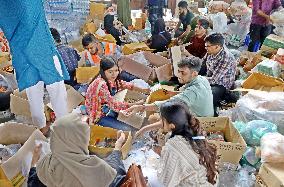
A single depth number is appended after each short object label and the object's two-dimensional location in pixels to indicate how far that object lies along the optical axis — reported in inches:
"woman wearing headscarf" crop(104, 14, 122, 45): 233.6
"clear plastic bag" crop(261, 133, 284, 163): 108.3
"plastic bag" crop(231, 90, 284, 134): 134.8
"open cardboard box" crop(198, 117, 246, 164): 115.3
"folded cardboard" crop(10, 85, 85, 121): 147.6
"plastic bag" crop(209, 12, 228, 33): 244.2
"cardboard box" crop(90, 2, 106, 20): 249.9
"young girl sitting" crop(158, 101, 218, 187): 88.8
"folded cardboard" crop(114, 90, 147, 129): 134.3
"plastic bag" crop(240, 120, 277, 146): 126.3
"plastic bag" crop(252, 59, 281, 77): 174.2
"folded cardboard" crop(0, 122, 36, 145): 123.7
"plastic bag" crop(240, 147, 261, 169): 123.0
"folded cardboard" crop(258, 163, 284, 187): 103.5
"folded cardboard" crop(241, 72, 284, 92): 159.0
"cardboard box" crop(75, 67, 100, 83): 168.9
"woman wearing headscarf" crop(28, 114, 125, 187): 78.2
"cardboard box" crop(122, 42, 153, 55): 205.9
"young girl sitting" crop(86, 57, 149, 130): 131.0
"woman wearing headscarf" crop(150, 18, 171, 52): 215.9
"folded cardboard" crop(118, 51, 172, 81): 184.3
